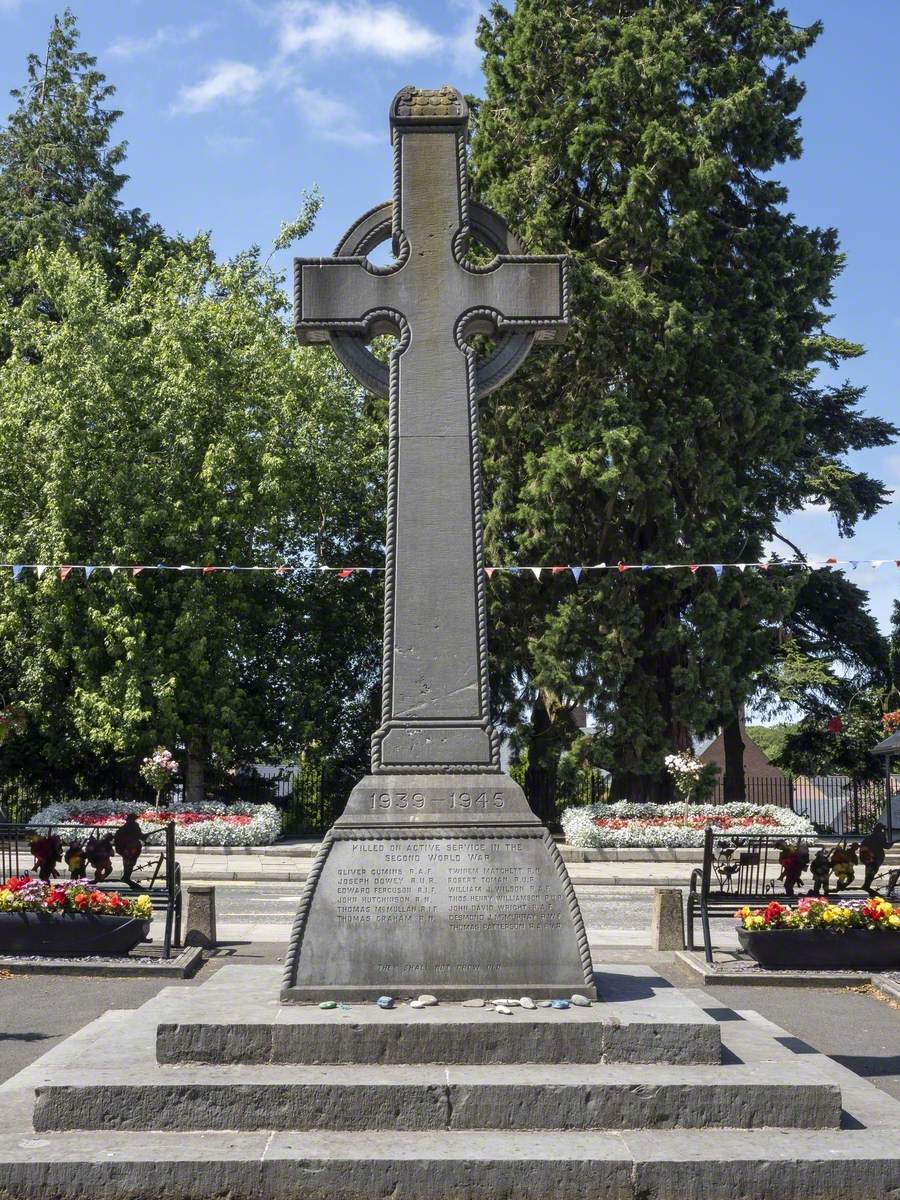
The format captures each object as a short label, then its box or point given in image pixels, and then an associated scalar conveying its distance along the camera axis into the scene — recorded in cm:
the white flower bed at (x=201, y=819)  2653
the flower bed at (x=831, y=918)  1088
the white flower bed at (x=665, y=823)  2569
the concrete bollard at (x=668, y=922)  1236
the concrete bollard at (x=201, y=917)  1255
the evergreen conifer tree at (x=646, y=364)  2827
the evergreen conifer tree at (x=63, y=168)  3681
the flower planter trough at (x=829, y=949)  1084
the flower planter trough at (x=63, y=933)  1117
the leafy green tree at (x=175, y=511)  2839
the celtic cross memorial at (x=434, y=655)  661
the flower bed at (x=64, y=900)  1125
